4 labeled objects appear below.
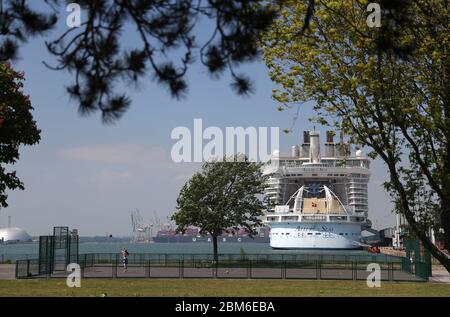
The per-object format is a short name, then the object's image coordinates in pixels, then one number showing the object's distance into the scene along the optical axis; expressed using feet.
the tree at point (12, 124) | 91.09
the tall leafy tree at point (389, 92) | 50.98
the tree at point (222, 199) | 155.63
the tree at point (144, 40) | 24.39
